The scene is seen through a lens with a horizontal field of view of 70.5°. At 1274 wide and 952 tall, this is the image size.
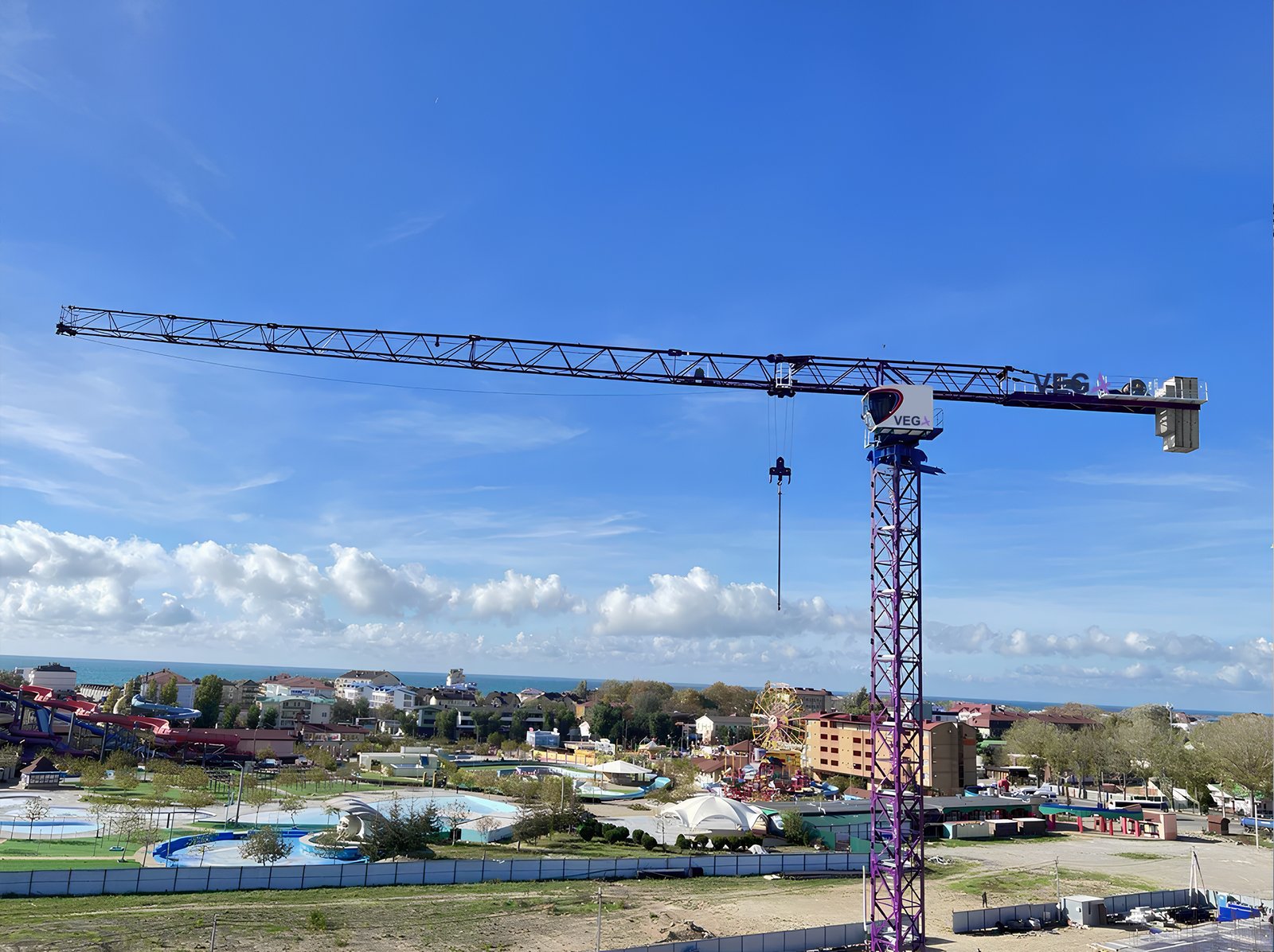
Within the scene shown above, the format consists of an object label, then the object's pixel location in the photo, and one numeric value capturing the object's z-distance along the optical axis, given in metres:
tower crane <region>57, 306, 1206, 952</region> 40.34
